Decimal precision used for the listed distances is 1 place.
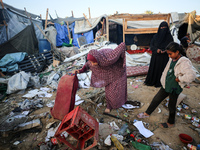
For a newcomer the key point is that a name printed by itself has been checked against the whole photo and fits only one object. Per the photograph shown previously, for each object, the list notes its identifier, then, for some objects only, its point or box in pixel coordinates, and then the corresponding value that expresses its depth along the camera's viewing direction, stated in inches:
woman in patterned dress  76.7
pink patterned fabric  181.2
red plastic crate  58.4
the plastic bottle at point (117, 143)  66.0
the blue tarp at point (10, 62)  191.4
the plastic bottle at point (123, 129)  78.2
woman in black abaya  123.5
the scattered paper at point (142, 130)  76.5
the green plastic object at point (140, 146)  66.5
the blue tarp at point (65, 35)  402.4
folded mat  75.6
